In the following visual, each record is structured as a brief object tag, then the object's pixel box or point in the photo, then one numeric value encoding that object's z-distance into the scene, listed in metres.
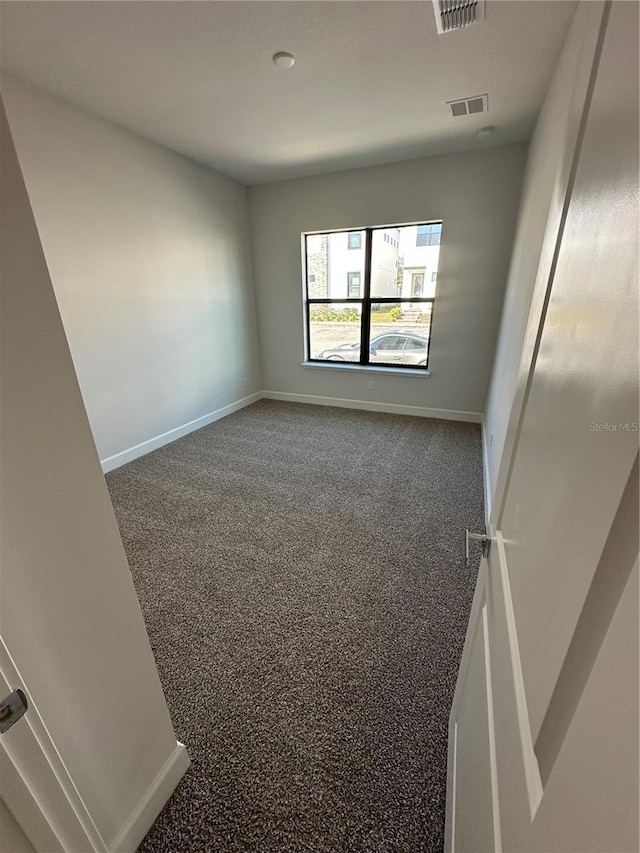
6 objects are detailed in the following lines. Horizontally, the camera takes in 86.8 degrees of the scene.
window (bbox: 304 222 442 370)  3.98
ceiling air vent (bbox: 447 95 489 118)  2.42
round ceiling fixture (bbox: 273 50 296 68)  1.96
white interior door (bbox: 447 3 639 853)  0.29
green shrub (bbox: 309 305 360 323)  4.45
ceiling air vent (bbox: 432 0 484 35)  1.63
